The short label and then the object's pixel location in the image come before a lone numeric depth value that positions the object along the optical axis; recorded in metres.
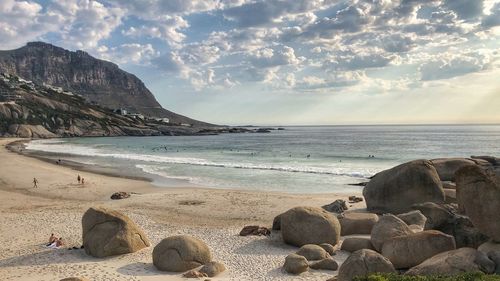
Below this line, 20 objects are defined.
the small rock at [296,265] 14.81
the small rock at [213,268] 14.62
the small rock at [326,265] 15.14
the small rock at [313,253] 15.95
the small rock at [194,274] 14.31
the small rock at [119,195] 30.84
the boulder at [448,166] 29.38
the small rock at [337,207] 24.49
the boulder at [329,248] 16.84
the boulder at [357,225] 19.86
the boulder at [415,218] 18.42
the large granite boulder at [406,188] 22.69
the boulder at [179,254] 15.10
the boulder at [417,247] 13.73
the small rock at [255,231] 20.16
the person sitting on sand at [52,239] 18.25
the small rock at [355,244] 17.07
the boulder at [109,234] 16.69
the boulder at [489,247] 12.86
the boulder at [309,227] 17.92
